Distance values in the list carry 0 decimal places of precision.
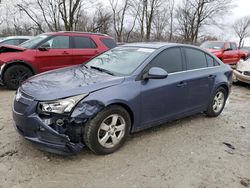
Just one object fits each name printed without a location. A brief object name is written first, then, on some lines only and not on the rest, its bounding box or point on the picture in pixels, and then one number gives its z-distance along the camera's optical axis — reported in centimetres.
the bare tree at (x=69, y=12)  2024
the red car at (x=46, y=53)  513
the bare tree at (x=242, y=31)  5036
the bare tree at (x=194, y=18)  2793
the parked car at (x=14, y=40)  842
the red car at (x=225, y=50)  991
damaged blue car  226
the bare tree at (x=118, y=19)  2888
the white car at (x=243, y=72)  672
